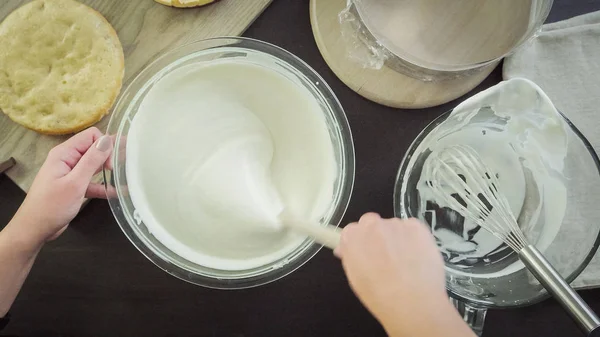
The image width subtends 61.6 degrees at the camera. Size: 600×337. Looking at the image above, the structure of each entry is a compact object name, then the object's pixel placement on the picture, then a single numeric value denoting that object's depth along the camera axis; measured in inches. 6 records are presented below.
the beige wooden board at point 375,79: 30.7
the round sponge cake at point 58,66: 29.8
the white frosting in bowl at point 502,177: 27.9
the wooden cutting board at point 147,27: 30.6
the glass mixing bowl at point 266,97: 27.0
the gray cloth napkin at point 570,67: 31.1
